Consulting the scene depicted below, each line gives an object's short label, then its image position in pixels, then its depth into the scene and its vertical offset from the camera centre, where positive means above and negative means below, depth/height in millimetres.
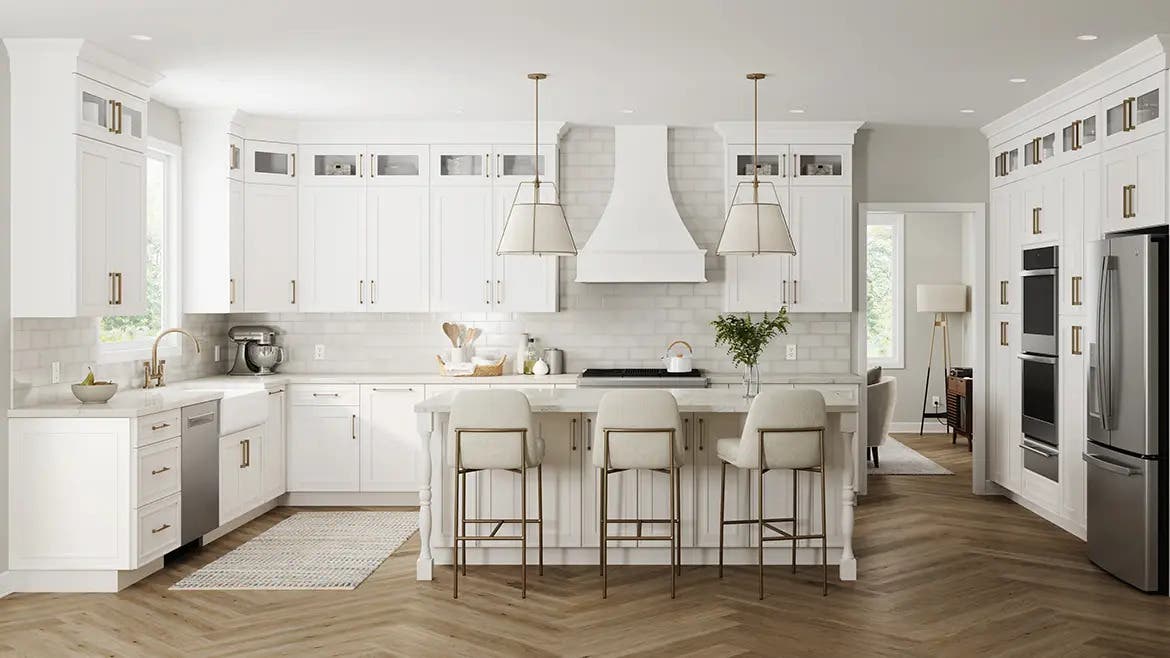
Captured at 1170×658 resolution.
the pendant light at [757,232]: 5473 +503
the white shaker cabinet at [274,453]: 6840 -945
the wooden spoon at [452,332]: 7734 -85
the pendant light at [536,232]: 5402 +494
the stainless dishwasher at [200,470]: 5633 -883
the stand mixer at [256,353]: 7516 -243
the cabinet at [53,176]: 5059 +754
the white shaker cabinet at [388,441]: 7203 -882
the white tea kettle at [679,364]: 7375 -323
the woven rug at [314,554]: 5227 -1383
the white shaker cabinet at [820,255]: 7484 +506
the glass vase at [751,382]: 5570 -351
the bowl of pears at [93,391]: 5156 -367
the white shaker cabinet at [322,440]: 7227 -877
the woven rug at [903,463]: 8555 -1303
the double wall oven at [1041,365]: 6355 -291
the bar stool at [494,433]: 4957 -565
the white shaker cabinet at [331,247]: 7473 +568
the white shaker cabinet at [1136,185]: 5059 +740
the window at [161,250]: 6621 +500
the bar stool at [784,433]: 4898 -562
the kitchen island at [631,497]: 5410 -973
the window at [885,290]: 11109 +356
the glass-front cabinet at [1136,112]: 5086 +1144
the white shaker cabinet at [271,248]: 7254 +550
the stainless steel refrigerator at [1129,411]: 4875 -466
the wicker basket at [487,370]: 7391 -370
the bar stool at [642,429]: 4953 -553
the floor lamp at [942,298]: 10492 +248
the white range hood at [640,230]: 7289 +684
